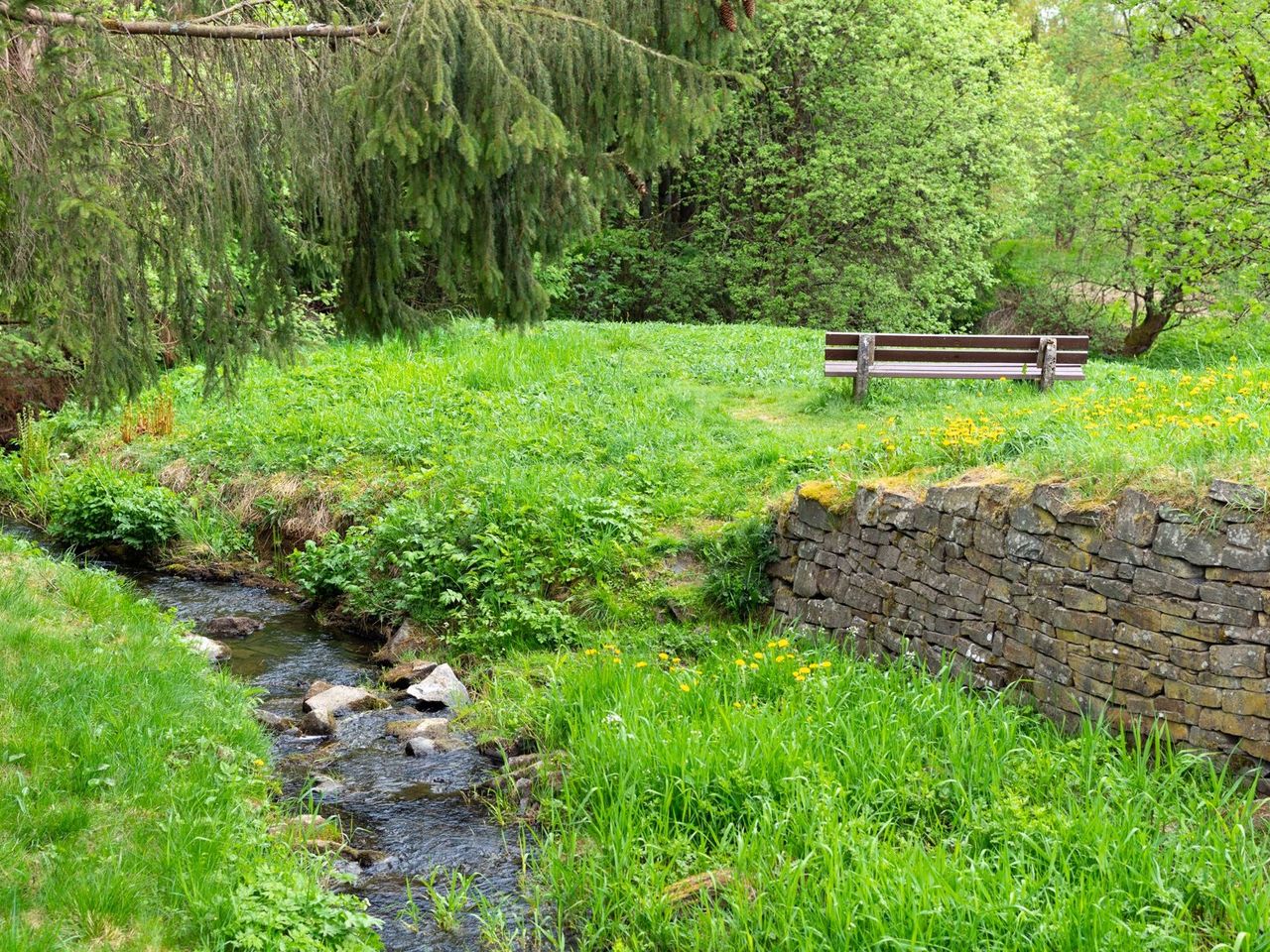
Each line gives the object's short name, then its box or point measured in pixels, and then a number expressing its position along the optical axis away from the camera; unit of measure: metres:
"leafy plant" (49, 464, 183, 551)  11.56
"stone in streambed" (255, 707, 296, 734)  7.56
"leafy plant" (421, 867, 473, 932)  5.21
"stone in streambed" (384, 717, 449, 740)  7.55
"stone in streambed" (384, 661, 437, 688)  8.57
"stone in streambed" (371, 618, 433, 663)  9.14
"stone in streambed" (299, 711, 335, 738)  7.57
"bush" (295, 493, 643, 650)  9.02
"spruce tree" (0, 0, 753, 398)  4.85
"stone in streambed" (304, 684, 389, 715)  7.96
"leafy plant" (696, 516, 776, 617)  8.73
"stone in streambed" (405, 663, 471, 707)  8.14
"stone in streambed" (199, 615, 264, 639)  9.58
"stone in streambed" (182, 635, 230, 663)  8.43
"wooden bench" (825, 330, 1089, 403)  11.57
